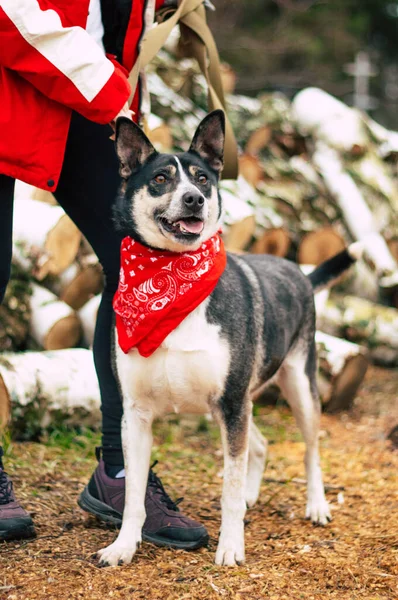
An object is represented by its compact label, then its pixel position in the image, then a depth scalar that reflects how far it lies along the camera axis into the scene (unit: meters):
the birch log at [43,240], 4.85
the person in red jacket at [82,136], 2.66
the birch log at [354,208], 6.78
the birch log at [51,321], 4.86
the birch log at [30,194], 5.31
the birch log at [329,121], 7.30
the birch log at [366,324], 6.14
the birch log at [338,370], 5.29
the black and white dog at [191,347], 2.82
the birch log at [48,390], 4.35
